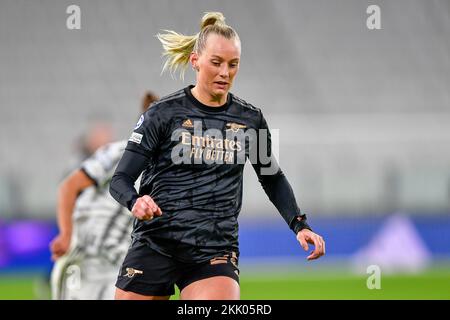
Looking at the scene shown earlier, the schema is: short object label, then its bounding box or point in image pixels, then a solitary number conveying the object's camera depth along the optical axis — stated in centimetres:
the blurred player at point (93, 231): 1246
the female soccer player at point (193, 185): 813
